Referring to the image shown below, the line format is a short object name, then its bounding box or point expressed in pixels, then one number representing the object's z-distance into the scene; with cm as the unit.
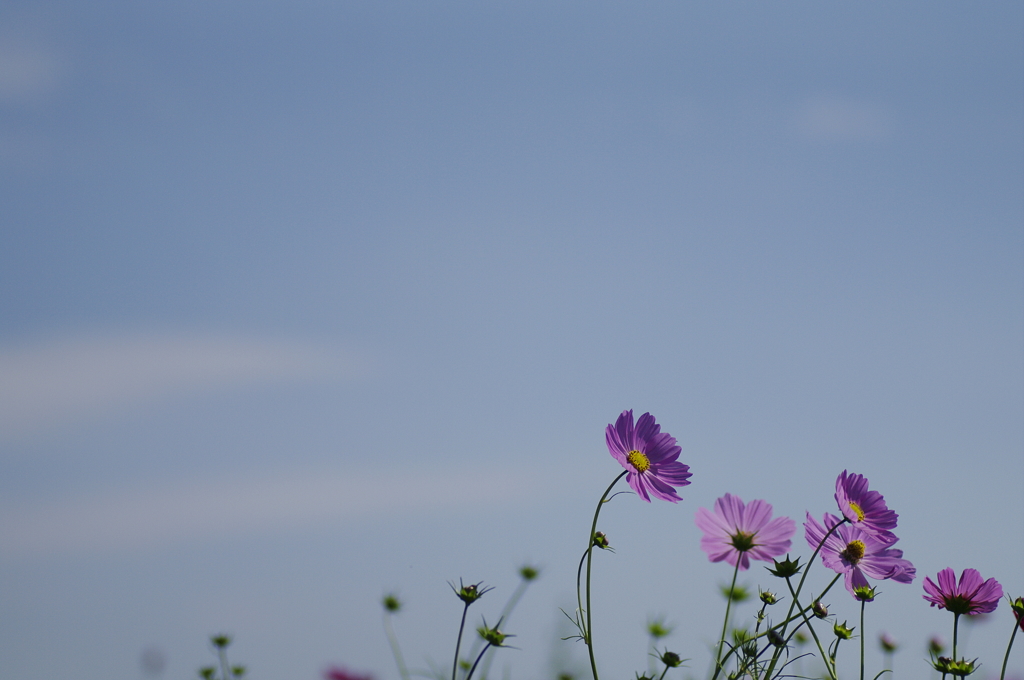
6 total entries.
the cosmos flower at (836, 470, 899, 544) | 223
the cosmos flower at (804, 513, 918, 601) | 224
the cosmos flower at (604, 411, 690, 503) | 225
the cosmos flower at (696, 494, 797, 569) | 215
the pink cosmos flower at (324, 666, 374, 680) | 194
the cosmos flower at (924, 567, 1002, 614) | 222
